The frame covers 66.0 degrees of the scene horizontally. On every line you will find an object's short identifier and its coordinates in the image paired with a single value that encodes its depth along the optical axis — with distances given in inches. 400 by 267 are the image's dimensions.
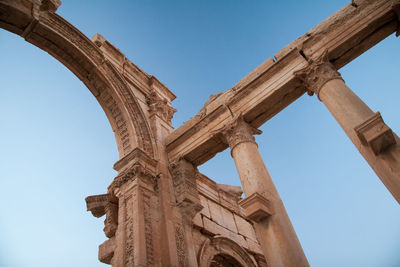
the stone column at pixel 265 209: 210.6
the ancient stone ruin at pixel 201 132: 227.8
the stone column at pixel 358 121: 198.5
